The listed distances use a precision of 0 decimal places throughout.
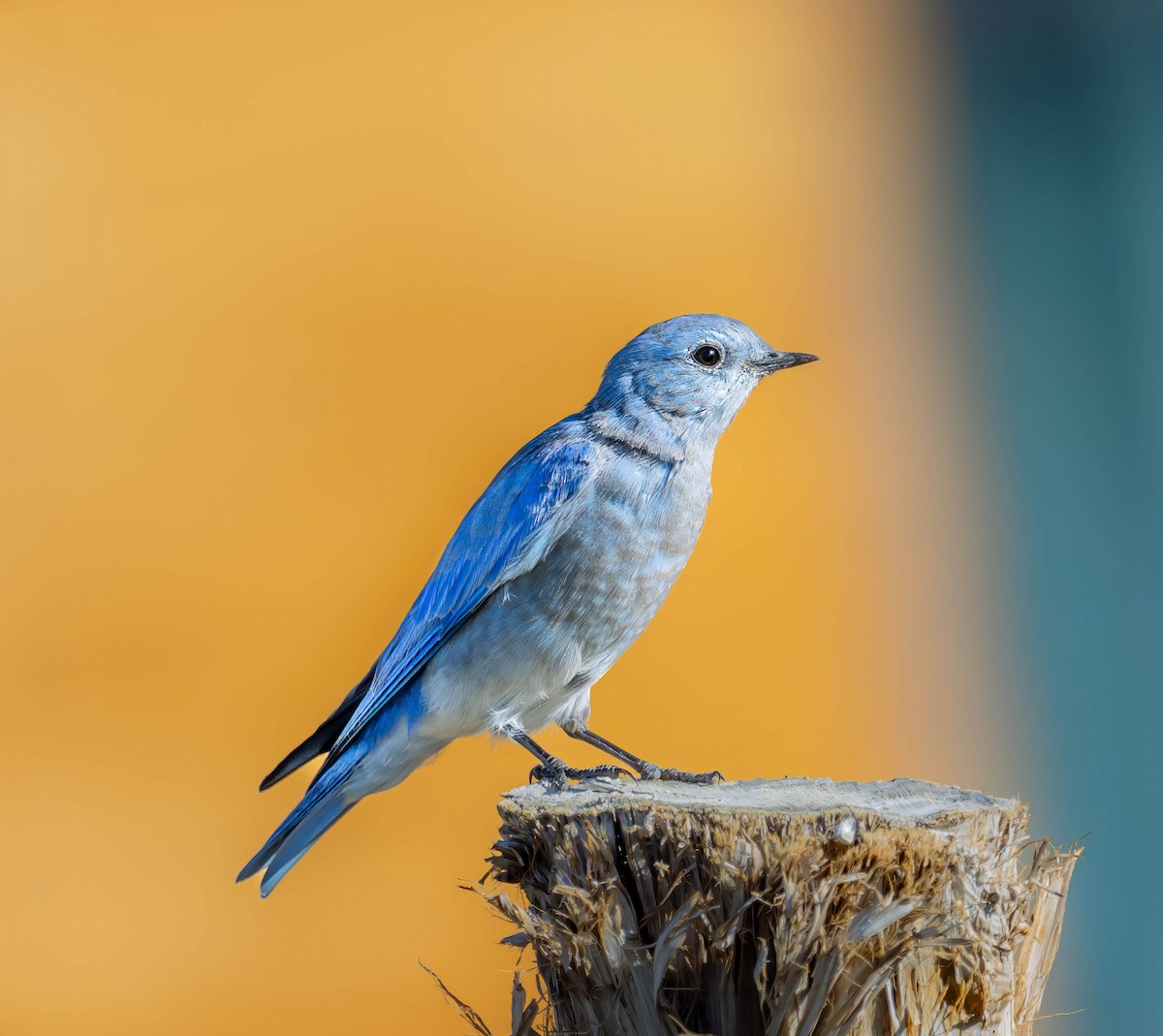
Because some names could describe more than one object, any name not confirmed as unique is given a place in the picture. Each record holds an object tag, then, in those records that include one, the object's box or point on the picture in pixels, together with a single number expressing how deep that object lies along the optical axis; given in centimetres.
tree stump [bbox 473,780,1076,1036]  543
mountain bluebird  552
